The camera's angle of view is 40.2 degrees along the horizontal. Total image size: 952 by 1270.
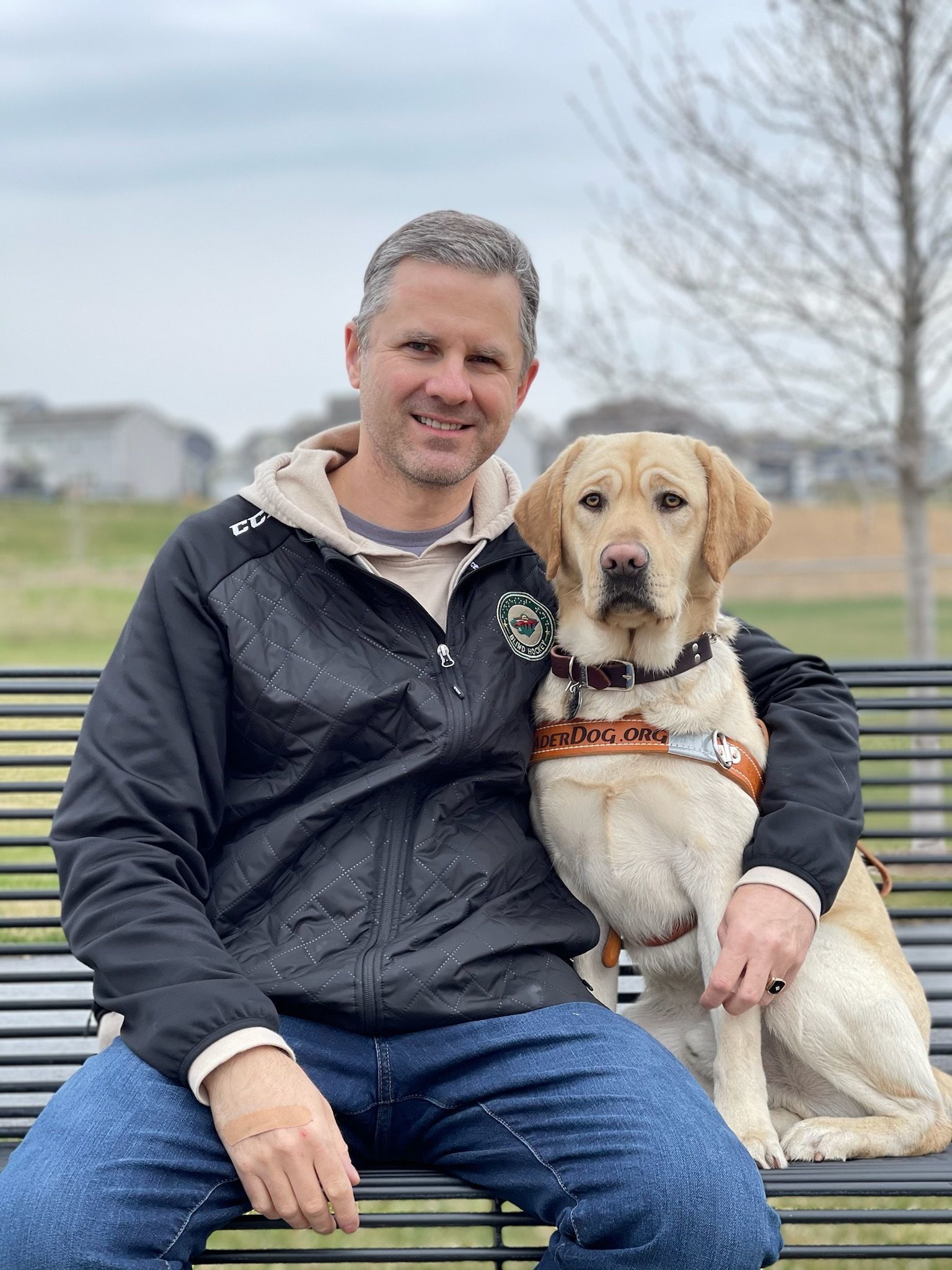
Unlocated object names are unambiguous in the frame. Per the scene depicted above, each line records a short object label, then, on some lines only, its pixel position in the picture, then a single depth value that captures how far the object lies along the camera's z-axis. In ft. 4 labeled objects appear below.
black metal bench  8.96
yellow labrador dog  7.82
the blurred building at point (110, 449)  185.06
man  6.20
